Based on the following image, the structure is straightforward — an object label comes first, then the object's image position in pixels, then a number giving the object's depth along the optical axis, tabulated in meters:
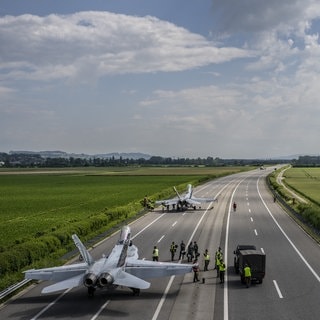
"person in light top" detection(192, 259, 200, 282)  32.36
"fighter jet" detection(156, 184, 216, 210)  77.31
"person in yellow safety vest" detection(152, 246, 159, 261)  37.81
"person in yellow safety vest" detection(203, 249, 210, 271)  35.66
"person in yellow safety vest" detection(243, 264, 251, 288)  31.09
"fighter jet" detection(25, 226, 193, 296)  26.38
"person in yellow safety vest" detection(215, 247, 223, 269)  33.74
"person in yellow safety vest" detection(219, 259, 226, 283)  32.38
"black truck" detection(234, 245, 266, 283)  31.78
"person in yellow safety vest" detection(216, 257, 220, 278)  33.05
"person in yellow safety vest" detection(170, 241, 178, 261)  39.46
